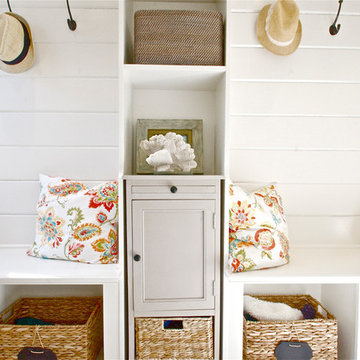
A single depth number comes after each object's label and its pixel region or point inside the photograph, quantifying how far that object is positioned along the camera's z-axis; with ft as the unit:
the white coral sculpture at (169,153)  5.06
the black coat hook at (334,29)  6.05
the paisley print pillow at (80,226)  5.42
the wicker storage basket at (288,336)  5.24
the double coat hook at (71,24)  5.88
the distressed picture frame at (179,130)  5.96
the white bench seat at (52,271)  4.80
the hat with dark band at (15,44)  5.30
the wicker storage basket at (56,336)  5.10
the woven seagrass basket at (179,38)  5.16
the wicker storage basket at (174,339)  5.14
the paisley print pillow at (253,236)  5.18
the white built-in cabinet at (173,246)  5.05
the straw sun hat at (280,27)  5.46
